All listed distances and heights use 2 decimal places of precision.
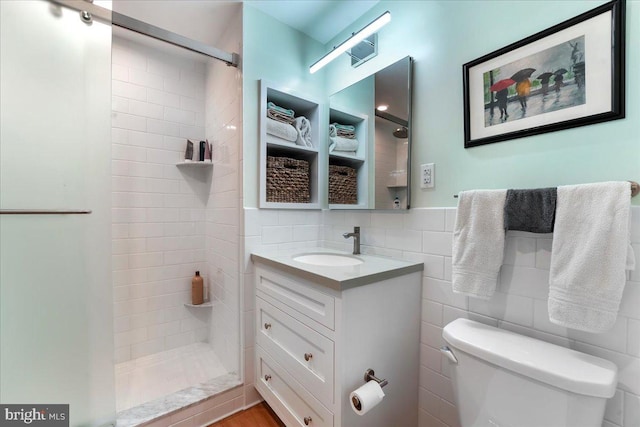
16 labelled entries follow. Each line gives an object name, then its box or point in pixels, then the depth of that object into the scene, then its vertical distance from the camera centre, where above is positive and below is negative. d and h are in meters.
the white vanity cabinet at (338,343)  0.97 -0.55
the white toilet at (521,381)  0.66 -0.48
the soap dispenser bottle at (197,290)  2.07 -0.62
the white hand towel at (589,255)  0.69 -0.12
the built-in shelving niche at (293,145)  1.55 +0.44
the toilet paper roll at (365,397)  0.88 -0.64
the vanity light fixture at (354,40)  1.23 +0.94
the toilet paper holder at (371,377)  0.99 -0.65
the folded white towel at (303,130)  1.72 +0.57
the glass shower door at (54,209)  0.90 +0.02
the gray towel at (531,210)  0.82 +0.01
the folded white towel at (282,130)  1.59 +0.54
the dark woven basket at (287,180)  1.62 +0.22
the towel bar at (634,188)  0.73 +0.08
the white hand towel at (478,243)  0.93 -0.11
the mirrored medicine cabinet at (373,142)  1.33 +0.43
